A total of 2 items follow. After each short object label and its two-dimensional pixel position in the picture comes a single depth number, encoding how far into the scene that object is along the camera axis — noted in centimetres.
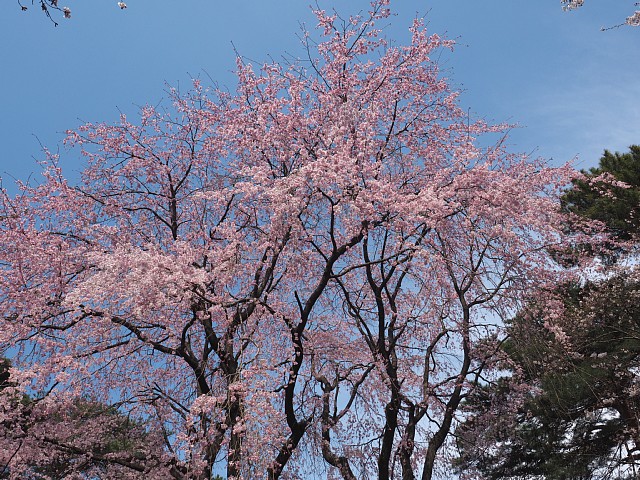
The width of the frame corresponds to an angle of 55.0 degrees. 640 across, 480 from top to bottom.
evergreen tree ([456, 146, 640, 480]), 1162
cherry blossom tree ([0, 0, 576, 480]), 805
